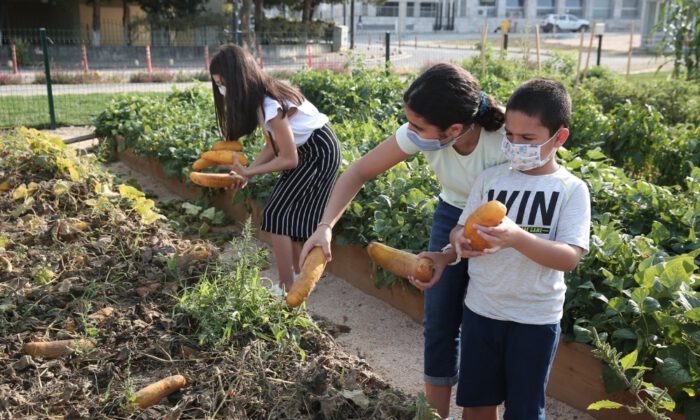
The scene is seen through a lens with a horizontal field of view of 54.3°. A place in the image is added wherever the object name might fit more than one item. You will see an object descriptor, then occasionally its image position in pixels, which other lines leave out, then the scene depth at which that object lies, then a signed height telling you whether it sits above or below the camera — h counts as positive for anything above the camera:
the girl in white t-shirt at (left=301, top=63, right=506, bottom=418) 2.27 -0.47
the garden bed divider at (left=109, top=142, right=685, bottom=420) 2.97 -1.48
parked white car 54.69 +1.21
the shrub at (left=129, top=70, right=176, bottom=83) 18.41 -1.15
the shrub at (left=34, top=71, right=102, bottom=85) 17.73 -1.15
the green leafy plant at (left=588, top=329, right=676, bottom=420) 2.12 -1.11
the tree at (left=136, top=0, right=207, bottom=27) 30.38 +1.10
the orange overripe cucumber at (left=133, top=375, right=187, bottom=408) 2.61 -1.34
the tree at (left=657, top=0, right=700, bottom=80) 9.68 +0.11
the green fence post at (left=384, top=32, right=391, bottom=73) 14.94 -0.16
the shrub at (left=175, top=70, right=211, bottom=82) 18.36 -1.11
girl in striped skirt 3.80 -0.60
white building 63.59 +2.33
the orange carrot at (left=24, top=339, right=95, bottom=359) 2.98 -1.34
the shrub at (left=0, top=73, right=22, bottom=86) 17.03 -1.16
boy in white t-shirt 2.14 -0.68
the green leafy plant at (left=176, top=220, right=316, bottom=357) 3.00 -1.23
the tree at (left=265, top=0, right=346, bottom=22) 34.85 +1.60
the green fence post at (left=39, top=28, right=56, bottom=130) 11.05 -0.73
